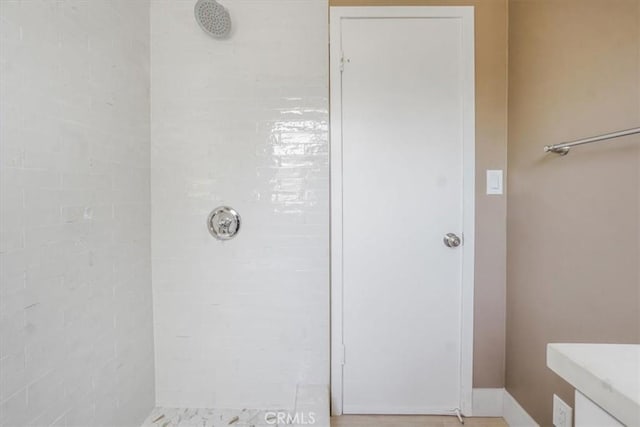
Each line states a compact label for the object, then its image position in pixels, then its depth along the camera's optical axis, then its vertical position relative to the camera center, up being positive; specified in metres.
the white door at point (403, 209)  1.58 +0.00
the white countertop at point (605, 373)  0.39 -0.25
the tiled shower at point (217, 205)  1.45 +0.00
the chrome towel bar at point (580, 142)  0.89 +0.23
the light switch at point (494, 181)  1.60 +0.15
